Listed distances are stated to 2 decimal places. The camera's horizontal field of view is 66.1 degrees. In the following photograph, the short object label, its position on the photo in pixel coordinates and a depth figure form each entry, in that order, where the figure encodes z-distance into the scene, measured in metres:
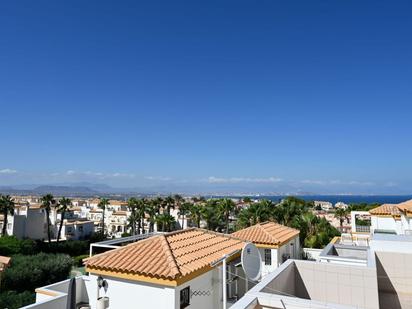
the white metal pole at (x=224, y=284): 7.55
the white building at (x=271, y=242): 15.44
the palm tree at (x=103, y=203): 71.88
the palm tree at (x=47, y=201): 57.19
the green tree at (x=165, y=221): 54.67
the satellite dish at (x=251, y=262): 8.35
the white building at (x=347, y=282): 4.71
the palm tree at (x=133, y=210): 66.31
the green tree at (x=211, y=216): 53.12
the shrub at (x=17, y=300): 17.98
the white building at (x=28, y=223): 57.88
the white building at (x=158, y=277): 8.18
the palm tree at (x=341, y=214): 54.18
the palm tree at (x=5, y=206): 53.09
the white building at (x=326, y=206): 177.50
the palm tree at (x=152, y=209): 64.55
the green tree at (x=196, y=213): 57.34
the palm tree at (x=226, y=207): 49.56
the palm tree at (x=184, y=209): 65.94
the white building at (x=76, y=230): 66.38
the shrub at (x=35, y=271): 33.39
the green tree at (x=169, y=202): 68.81
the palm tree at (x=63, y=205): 59.81
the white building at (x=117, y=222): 85.76
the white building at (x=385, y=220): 22.47
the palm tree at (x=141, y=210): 65.78
